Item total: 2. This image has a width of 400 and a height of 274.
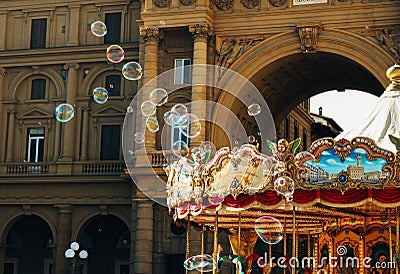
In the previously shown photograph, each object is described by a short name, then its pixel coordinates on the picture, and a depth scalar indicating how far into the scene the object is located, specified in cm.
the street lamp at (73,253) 3900
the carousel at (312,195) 2367
